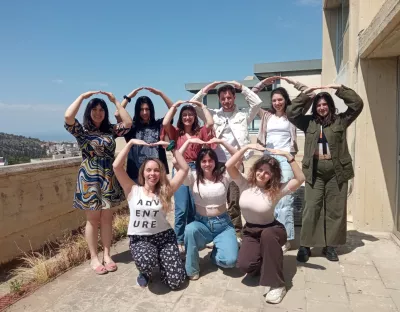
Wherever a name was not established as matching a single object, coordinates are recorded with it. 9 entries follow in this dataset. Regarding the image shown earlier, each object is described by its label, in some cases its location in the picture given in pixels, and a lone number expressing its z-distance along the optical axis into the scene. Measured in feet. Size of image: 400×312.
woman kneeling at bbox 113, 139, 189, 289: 10.93
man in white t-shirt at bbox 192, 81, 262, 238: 13.65
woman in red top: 13.10
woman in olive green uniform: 12.60
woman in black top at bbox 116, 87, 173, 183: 13.19
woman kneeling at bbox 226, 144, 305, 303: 10.33
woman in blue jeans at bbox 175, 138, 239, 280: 11.55
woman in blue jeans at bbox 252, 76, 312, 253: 13.41
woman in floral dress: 12.14
